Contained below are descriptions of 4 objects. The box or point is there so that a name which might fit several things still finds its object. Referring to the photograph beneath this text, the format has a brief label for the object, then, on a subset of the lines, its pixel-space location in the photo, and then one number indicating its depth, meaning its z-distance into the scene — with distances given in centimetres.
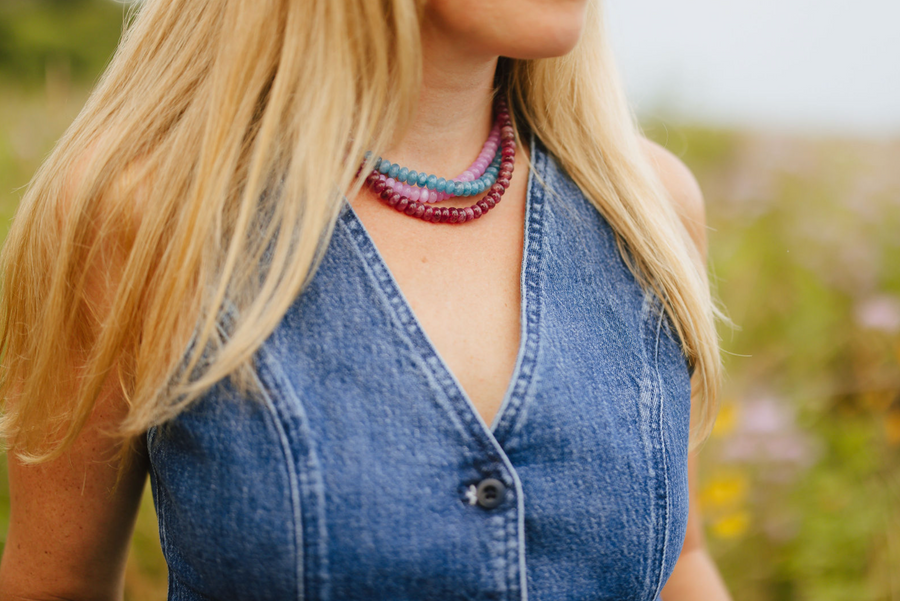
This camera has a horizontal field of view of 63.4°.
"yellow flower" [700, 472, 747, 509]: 205
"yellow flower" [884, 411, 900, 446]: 239
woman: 85
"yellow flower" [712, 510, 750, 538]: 201
